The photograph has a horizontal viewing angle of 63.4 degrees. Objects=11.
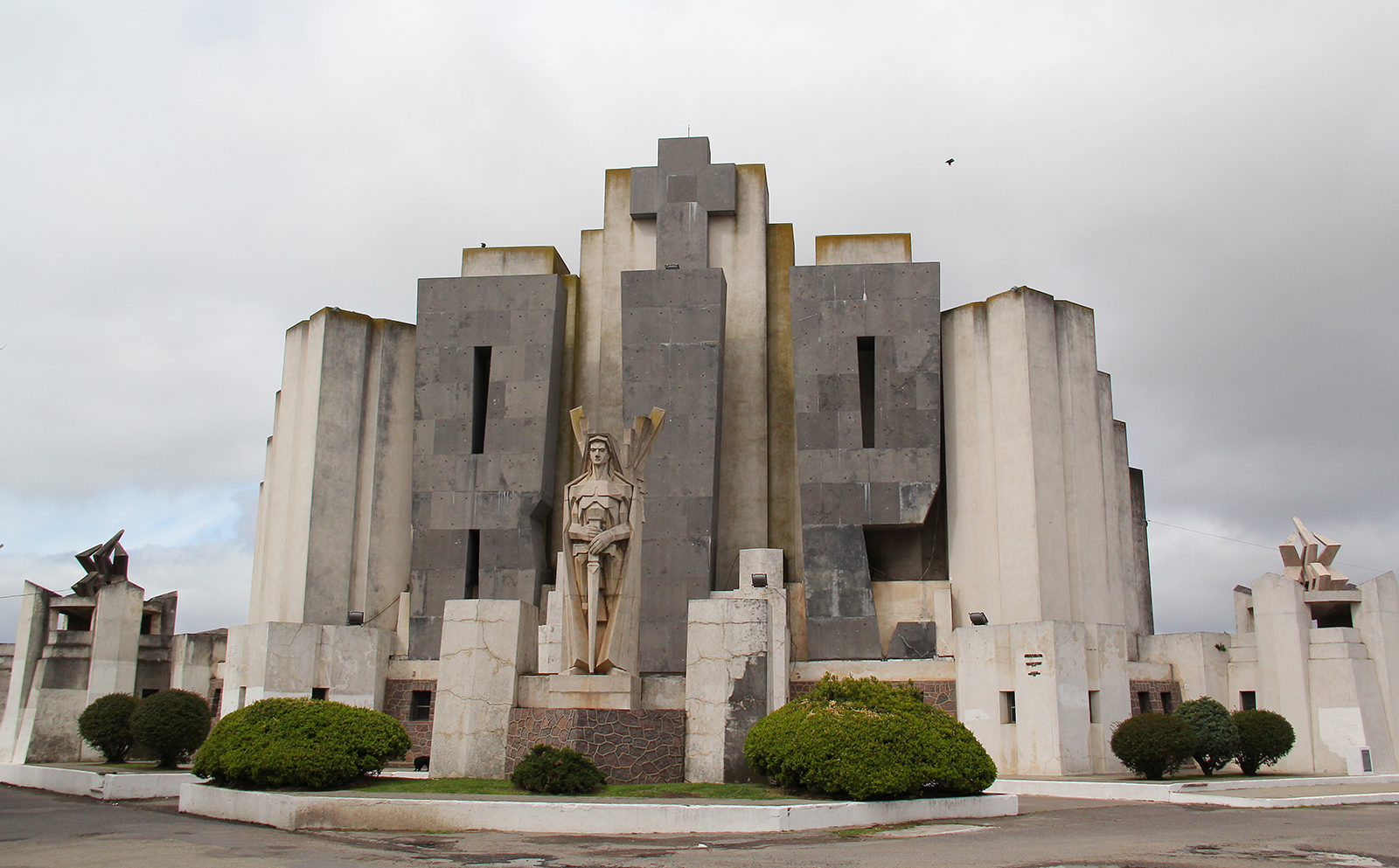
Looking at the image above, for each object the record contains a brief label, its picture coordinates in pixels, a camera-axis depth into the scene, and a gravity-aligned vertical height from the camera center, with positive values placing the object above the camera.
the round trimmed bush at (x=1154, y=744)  19.33 -0.72
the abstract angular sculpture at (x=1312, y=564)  24.53 +3.04
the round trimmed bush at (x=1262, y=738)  21.42 -0.65
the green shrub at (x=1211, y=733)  20.72 -0.55
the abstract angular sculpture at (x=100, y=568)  27.45 +2.93
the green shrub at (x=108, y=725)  22.97 -0.67
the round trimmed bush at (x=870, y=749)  13.10 -0.59
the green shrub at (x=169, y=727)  21.27 -0.66
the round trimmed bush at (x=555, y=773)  13.77 -0.93
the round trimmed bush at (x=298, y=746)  13.89 -0.65
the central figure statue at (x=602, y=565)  16.12 +1.85
